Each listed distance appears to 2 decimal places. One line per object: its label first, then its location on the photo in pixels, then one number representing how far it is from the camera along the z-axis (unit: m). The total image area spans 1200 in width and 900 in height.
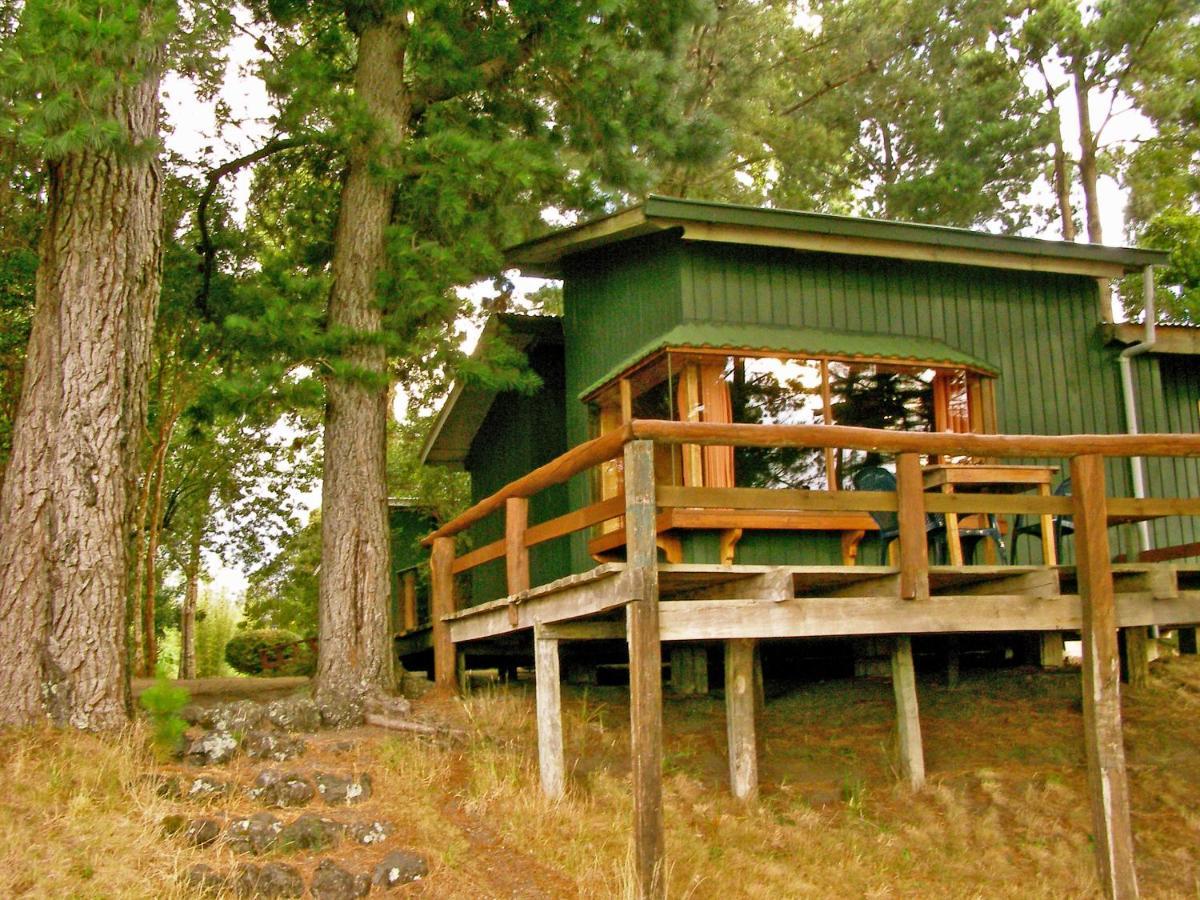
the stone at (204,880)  6.26
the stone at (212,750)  8.01
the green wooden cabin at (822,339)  10.37
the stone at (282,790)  7.42
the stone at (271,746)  8.20
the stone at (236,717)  8.61
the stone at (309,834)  6.86
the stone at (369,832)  7.03
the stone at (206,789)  7.33
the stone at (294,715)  9.12
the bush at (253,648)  20.58
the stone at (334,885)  6.43
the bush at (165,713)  7.89
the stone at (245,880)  6.34
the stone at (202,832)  6.73
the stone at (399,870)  6.57
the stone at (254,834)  6.76
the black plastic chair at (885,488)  8.90
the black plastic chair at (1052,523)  9.67
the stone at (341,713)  9.48
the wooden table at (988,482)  8.97
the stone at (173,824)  6.79
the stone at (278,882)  6.36
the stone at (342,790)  7.56
